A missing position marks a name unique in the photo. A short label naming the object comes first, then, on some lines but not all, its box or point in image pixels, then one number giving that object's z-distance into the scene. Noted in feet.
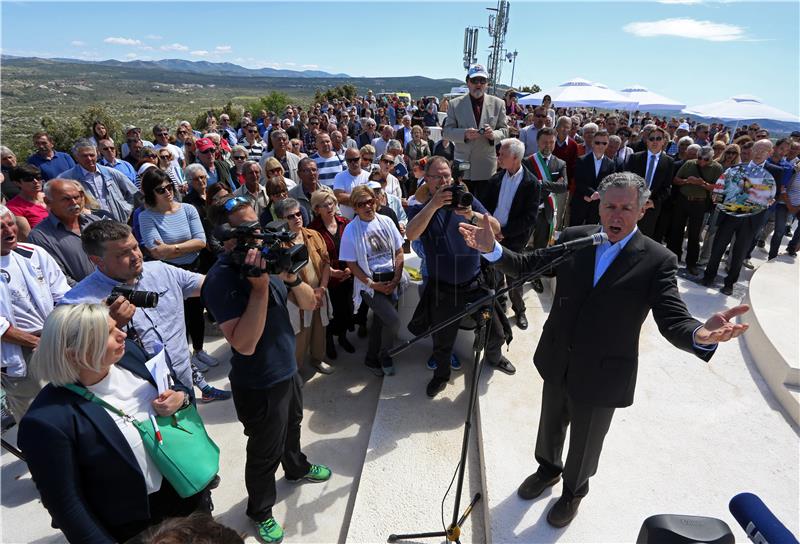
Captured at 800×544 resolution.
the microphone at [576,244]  6.00
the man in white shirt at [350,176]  17.85
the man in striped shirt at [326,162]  20.59
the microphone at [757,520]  2.57
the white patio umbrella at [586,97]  39.58
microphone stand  6.38
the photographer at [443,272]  11.45
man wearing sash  17.12
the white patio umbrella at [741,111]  36.37
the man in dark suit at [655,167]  18.95
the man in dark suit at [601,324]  6.71
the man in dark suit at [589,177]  18.51
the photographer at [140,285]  7.91
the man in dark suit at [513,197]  13.41
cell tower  96.56
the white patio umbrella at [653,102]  40.22
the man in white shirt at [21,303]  9.09
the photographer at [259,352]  6.90
